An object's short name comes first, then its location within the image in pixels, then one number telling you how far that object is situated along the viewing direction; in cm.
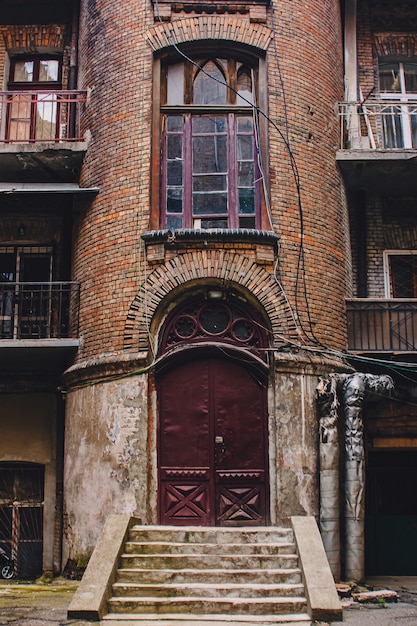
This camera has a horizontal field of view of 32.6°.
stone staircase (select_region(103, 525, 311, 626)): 827
